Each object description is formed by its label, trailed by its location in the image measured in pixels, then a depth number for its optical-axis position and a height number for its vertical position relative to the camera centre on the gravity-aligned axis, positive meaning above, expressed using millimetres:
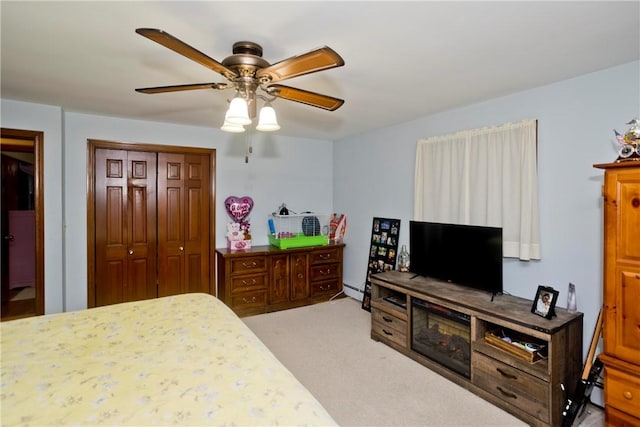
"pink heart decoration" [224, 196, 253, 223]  4340 +53
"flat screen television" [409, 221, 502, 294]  2648 -399
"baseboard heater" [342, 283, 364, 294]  4654 -1153
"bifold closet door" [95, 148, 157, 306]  3811 -182
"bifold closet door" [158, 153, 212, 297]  4102 -163
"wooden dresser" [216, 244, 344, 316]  4027 -888
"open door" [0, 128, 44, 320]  4461 -273
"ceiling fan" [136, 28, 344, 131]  1396 +706
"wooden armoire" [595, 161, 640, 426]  1798 -481
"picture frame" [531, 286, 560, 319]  2188 -647
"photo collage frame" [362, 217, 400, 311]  4102 -502
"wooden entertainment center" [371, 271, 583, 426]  2078 -1008
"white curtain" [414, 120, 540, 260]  2695 +263
